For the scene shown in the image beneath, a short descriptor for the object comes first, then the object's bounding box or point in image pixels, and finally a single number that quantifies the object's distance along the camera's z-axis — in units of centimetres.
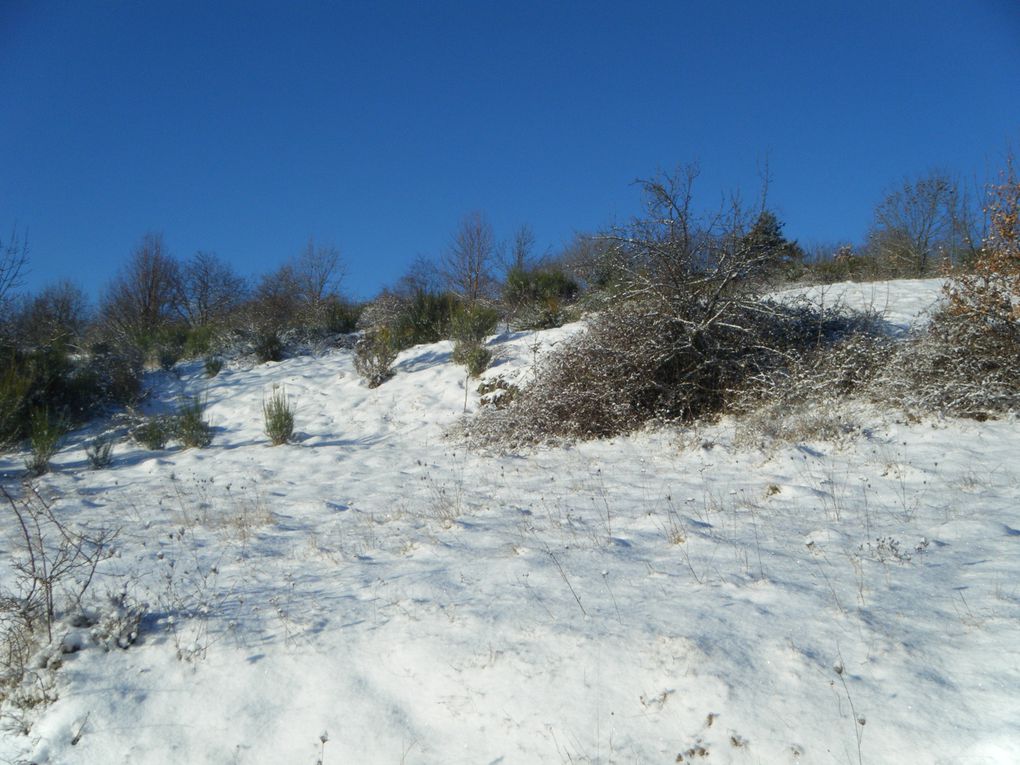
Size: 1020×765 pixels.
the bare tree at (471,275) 2175
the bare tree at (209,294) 2578
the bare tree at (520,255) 2265
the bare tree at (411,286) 1501
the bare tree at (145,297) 2036
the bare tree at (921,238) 1443
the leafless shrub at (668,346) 778
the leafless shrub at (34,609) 323
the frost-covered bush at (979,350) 628
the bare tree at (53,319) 1328
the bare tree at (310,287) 1936
